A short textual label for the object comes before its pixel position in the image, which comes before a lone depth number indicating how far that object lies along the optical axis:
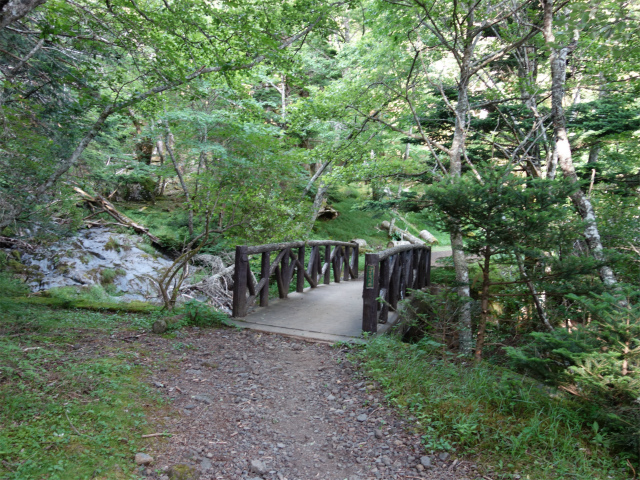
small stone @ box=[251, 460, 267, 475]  2.55
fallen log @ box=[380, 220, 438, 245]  19.48
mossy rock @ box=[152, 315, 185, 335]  4.90
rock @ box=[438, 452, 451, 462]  2.70
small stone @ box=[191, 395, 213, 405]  3.36
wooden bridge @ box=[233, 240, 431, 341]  5.25
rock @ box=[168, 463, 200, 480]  2.38
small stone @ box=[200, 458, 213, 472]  2.52
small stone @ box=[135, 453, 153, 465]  2.40
